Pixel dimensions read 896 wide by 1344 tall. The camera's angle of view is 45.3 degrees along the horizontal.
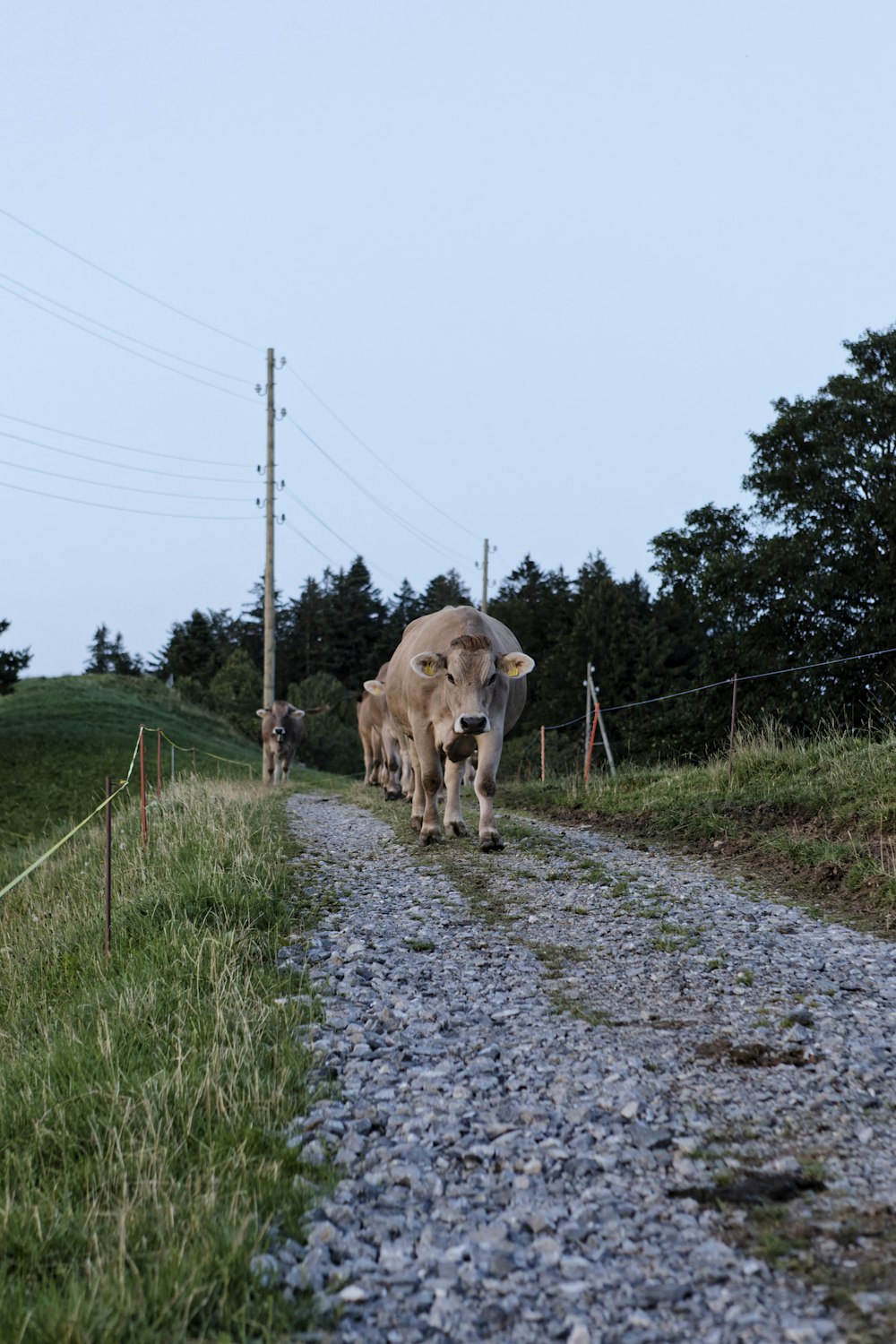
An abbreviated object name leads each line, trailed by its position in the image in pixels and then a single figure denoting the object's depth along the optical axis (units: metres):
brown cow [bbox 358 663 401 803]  20.92
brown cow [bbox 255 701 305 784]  29.78
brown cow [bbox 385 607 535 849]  10.95
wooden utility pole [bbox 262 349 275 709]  34.28
